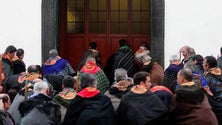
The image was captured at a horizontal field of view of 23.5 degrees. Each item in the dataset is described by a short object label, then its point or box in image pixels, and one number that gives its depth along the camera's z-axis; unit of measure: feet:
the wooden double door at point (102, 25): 47.32
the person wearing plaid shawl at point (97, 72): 33.35
